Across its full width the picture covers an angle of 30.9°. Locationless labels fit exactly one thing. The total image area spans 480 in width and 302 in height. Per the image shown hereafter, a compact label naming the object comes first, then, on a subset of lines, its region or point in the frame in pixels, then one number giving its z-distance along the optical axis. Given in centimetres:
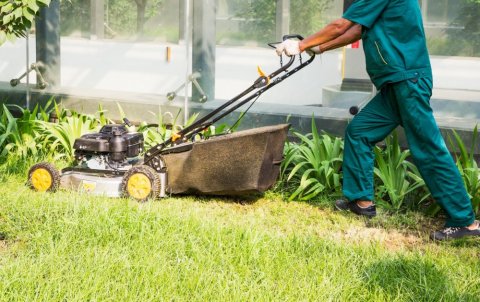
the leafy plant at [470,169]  576
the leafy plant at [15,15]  510
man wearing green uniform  525
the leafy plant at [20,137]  710
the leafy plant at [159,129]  698
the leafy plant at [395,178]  594
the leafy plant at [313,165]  618
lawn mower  582
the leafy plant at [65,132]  707
